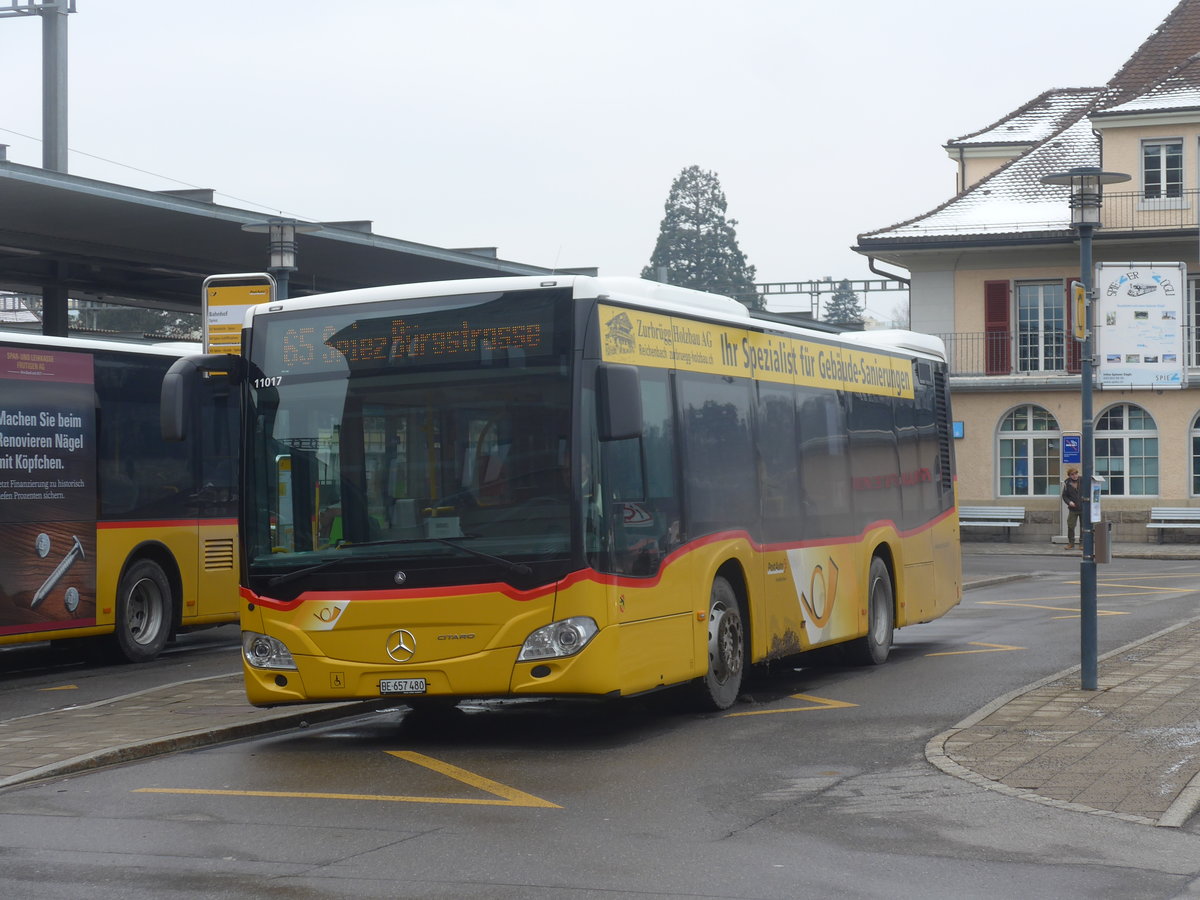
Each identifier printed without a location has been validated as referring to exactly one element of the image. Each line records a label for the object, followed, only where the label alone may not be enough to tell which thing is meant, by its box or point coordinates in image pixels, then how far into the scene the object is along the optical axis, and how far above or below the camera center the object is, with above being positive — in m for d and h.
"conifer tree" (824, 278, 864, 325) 149.12 +13.97
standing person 39.28 -0.73
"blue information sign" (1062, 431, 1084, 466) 38.88 +0.37
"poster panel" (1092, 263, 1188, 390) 39.72 +3.21
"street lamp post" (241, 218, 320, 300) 17.69 +2.34
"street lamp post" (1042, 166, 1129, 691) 12.74 +0.69
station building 43.31 +4.08
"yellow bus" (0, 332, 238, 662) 15.94 -0.24
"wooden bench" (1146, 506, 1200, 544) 42.25 -1.30
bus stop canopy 21.19 +3.39
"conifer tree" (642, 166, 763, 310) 104.00 +14.10
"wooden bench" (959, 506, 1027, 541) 43.78 -1.30
